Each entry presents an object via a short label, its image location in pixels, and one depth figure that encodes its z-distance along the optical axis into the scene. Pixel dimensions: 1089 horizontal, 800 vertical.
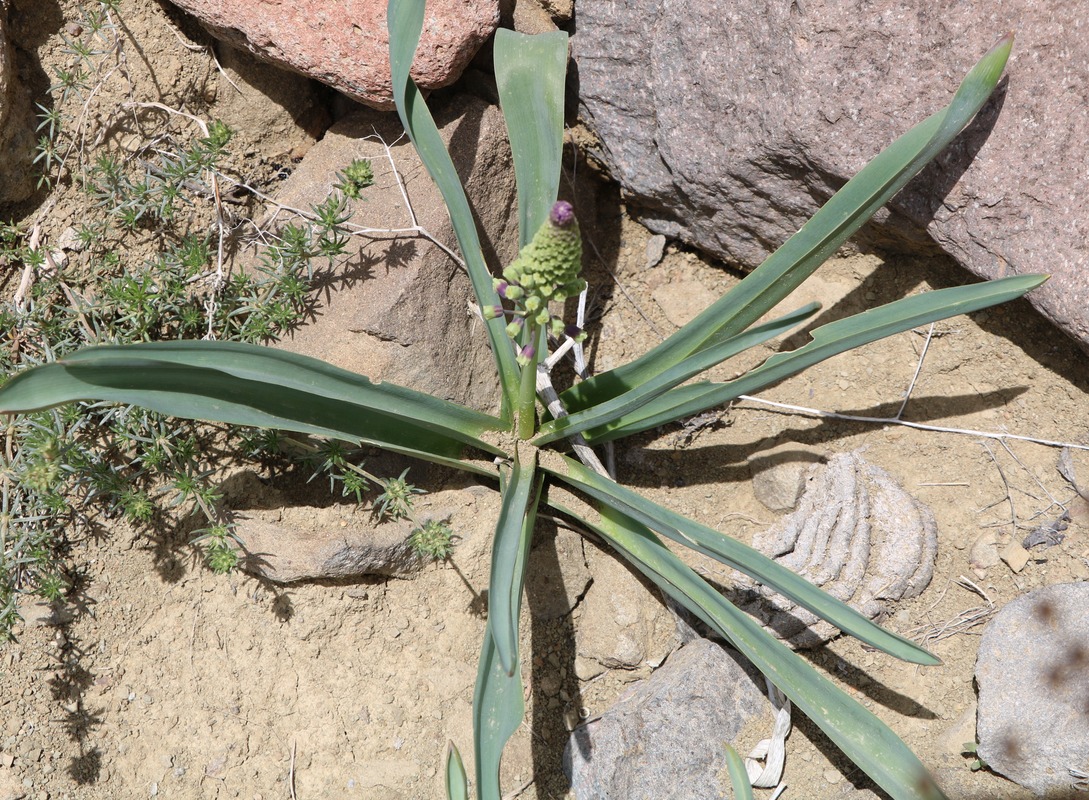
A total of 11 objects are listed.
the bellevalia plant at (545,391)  1.75
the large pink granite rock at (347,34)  2.32
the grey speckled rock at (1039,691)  1.99
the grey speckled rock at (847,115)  2.09
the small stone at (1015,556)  2.26
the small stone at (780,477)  2.37
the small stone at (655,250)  2.82
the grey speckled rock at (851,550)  2.26
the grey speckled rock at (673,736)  2.14
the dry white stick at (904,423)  2.35
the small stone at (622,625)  2.35
